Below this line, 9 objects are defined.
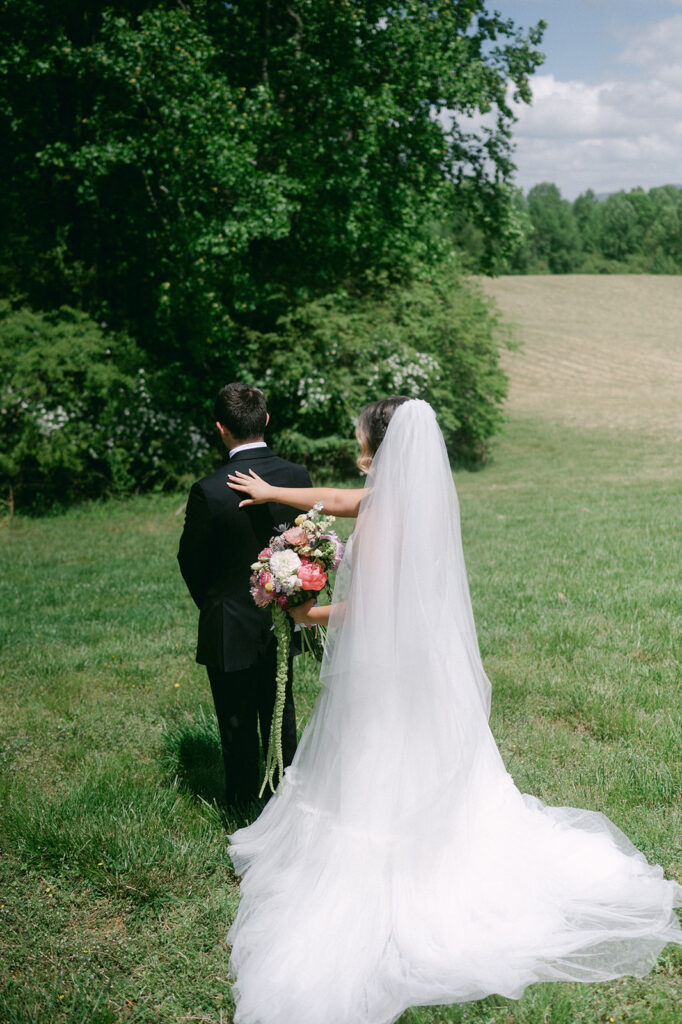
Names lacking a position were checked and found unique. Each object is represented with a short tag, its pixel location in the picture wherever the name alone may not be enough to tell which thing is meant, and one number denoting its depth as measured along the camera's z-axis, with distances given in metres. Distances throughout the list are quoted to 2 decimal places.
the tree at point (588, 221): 116.69
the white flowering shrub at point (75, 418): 16.11
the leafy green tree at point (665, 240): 105.06
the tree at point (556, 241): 111.31
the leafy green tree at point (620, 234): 113.56
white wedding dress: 3.37
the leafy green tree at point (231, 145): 15.39
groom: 4.09
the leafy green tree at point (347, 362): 18.44
